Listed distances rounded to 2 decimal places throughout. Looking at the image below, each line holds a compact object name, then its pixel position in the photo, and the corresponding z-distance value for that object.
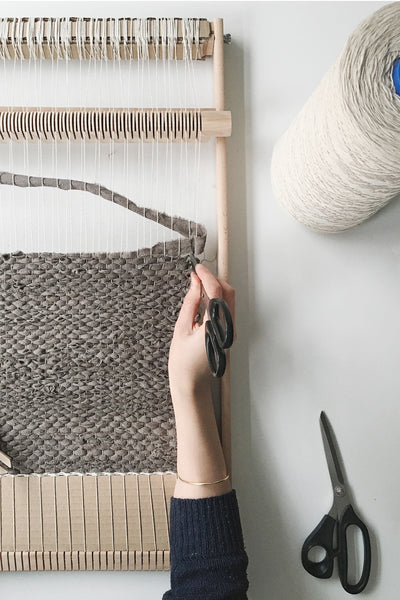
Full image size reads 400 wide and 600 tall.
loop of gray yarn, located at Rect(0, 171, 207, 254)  0.99
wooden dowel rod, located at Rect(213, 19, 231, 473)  1.01
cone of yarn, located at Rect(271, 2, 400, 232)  0.69
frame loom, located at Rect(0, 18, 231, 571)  0.99
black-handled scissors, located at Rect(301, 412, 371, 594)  1.01
